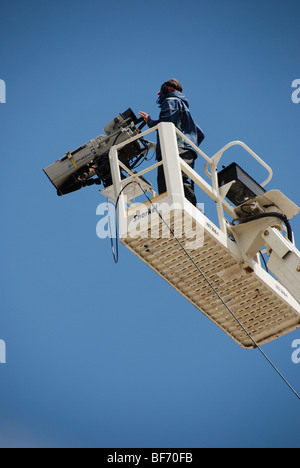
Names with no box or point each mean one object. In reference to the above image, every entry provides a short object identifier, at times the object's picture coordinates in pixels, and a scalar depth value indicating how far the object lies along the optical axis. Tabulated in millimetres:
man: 19047
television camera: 21375
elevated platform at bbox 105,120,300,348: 17812
